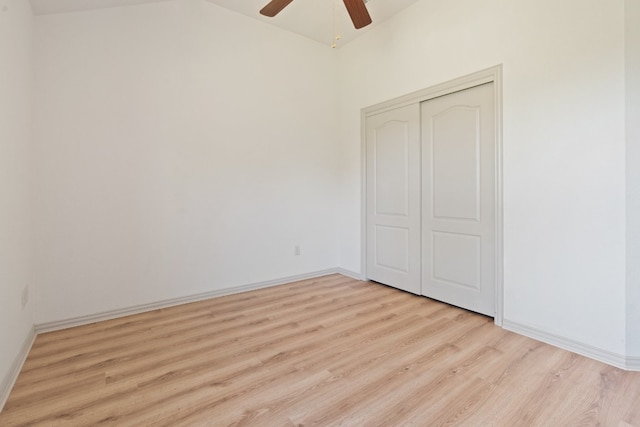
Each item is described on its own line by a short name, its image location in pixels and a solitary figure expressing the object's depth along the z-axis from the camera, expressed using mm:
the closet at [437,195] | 2596
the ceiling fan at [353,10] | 2139
